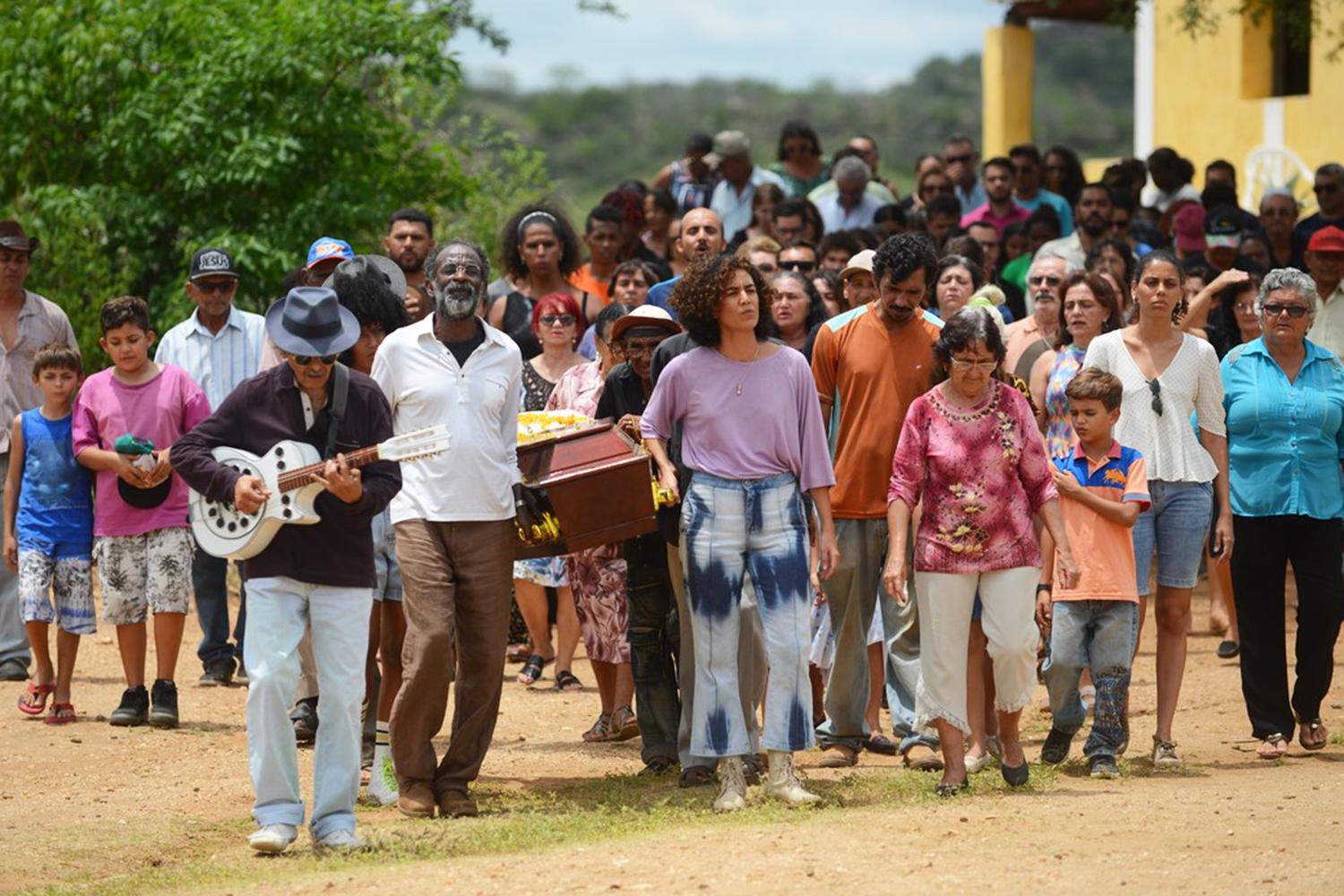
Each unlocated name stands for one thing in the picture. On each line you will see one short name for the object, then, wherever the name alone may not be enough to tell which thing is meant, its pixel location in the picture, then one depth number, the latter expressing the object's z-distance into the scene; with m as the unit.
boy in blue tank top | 22.11
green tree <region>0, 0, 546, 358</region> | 31.56
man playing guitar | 15.33
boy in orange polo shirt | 18.47
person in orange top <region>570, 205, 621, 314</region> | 27.81
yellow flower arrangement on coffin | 19.45
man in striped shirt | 23.28
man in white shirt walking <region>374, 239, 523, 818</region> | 16.77
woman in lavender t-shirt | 16.94
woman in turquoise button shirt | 19.86
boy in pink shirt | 21.59
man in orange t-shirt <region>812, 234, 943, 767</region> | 19.02
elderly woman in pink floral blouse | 17.11
